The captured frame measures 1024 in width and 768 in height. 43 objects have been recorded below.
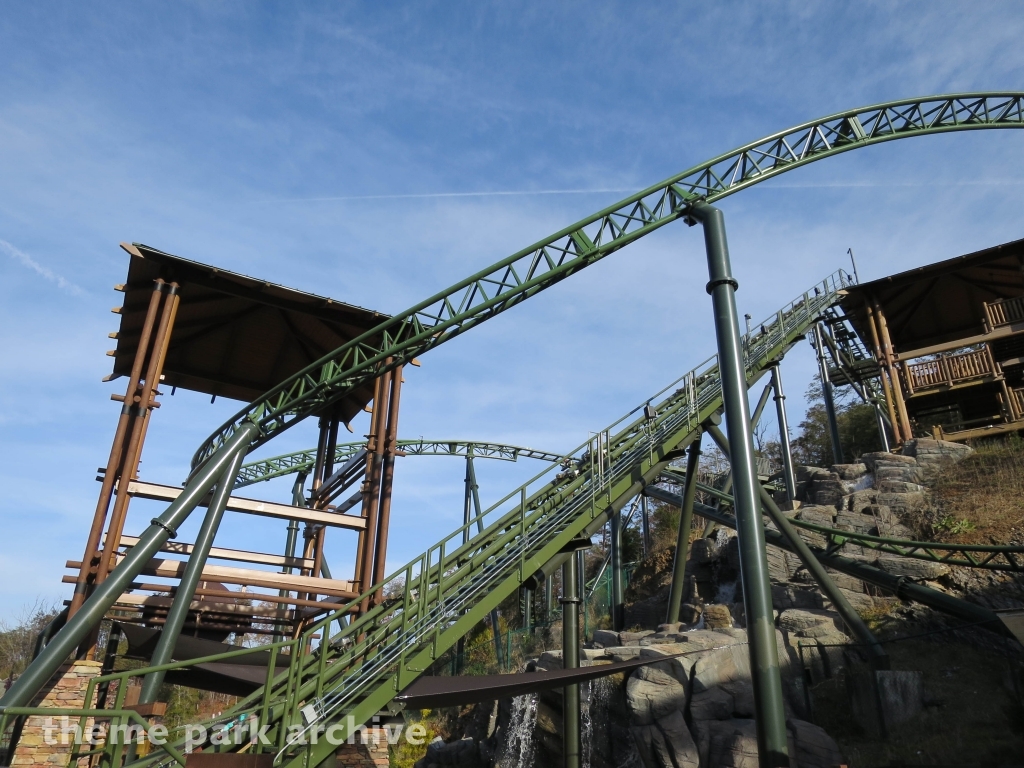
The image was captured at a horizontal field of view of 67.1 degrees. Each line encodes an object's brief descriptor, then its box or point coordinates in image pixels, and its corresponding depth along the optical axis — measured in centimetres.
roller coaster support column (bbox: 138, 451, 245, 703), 984
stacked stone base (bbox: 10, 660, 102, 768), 1069
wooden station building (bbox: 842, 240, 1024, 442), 2428
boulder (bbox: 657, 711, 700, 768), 1215
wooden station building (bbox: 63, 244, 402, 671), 1288
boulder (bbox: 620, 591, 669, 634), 2231
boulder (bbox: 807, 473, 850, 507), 2197
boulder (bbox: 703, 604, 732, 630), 1664
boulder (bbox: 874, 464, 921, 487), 2164
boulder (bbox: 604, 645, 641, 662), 1459
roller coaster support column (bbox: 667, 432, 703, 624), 1350
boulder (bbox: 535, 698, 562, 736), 1469
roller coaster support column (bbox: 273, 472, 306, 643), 1661
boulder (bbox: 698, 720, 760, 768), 1159
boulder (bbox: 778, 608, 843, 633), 1598
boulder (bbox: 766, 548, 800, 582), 1927
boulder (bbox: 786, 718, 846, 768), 1137
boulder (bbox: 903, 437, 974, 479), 2217
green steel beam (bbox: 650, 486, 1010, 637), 1384
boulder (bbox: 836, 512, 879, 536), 1936
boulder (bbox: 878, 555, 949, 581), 1686
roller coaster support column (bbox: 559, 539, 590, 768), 1131
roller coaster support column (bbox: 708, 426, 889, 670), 1370
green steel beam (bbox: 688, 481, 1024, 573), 1401
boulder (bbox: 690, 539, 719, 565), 2191
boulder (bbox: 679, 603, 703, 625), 1930
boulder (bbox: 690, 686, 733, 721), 1284
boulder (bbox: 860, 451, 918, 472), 2223
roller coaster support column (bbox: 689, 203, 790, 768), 790
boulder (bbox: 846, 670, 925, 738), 1261
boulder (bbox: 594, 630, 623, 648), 1716
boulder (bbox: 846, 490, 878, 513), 2084
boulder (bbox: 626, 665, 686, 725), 1316
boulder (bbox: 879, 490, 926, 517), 2012
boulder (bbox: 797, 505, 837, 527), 2009
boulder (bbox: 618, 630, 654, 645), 1627
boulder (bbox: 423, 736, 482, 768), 1777
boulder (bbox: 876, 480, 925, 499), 2097
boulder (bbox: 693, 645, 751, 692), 1328
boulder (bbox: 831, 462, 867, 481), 2269
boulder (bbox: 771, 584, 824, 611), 1775
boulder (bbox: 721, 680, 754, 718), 1285
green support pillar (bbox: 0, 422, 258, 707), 959
